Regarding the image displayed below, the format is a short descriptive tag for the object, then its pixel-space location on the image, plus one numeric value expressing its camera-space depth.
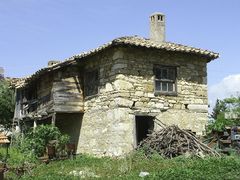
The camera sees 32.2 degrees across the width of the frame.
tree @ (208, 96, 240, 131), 22.02
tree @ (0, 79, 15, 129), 25.92
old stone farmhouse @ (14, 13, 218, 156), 16.20
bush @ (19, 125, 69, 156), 16.58
